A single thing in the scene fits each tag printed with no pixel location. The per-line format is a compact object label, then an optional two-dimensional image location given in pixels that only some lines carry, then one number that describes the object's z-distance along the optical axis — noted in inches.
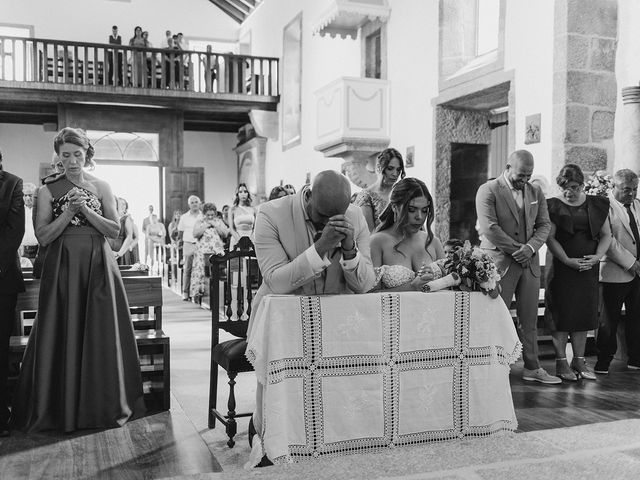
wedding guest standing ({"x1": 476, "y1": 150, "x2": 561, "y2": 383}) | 185.2
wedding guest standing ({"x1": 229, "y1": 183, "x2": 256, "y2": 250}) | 334.0
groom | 98.4
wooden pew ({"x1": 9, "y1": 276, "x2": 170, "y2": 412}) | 161.3
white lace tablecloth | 103.9
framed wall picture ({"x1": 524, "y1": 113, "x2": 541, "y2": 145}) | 272.5
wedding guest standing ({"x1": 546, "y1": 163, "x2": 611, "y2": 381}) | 189.6
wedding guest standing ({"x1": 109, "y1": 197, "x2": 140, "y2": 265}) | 301.1
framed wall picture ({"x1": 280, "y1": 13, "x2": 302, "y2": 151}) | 569.6
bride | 122.3
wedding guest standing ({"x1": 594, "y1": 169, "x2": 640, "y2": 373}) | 201.5
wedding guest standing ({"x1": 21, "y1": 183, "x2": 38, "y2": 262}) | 250.7
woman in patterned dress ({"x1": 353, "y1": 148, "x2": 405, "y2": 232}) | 167.5
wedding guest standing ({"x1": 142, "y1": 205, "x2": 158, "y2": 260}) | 598.2
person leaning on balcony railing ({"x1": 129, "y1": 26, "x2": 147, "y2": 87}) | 571.2
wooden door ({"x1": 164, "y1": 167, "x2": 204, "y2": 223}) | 606.9
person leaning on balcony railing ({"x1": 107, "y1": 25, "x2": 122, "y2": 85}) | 625.2
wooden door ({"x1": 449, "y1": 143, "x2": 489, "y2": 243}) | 354.6
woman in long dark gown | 143.3
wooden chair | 127.0
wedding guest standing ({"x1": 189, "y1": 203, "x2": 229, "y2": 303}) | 369.1
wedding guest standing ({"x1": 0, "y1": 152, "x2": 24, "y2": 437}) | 138.7
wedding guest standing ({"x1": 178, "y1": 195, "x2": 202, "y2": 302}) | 391.2
